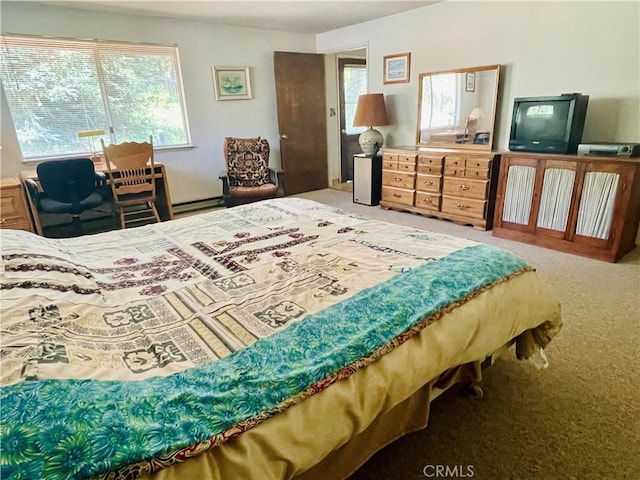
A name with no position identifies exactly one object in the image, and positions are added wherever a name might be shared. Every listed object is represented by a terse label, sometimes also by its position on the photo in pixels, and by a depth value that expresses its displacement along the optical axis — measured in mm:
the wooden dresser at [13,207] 3279
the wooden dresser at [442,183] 3777
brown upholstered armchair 4375
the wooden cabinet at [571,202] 2880
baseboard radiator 4938
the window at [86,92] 3785
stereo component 2828
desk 3514
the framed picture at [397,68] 4637
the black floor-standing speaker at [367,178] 4840
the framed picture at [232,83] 4934
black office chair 3336
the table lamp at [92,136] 3902
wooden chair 3676
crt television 3137
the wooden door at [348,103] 6184
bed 736
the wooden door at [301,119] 5402
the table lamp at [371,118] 4785
